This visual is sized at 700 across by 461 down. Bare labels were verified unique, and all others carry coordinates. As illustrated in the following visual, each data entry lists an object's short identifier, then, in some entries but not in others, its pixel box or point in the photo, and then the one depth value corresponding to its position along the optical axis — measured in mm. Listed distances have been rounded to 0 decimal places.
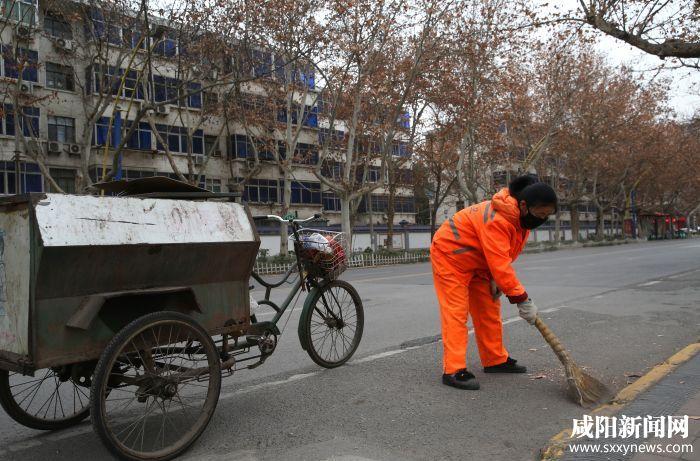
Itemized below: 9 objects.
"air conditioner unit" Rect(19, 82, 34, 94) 25388
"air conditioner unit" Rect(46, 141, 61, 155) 26906
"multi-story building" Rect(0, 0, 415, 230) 18656
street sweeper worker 4113
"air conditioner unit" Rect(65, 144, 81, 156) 27859
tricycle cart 2844
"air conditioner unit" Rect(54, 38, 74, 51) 20044
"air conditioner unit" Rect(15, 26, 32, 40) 16956
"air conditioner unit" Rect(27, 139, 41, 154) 18273
